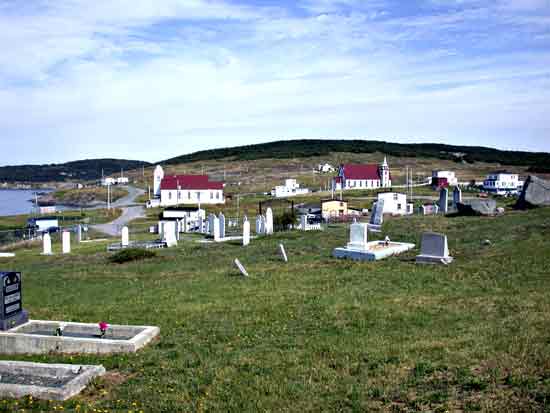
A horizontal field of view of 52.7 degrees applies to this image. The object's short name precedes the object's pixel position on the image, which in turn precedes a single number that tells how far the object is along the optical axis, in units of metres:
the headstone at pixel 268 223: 32.88
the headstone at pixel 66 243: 30.85
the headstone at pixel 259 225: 34.28
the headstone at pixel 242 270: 17.20
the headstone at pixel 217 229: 31.97
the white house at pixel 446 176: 93.94
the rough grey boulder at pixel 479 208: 29.09
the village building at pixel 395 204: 42.41
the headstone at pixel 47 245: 30.66
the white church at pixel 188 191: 83.44
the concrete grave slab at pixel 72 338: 9.96
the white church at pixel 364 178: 99.62
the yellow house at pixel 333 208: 48.87
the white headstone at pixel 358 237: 19.67
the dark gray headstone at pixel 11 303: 11.22
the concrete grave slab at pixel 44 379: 7.64
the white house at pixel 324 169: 147.43
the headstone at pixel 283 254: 20.15
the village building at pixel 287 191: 86.94
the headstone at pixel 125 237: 31.77
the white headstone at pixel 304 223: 33.33
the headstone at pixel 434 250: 16.80
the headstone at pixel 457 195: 36.09
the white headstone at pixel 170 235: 31.23
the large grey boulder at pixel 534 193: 29.28
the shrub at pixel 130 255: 24.55
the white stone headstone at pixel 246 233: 27.59
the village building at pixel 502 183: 82.44
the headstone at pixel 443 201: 36.19
